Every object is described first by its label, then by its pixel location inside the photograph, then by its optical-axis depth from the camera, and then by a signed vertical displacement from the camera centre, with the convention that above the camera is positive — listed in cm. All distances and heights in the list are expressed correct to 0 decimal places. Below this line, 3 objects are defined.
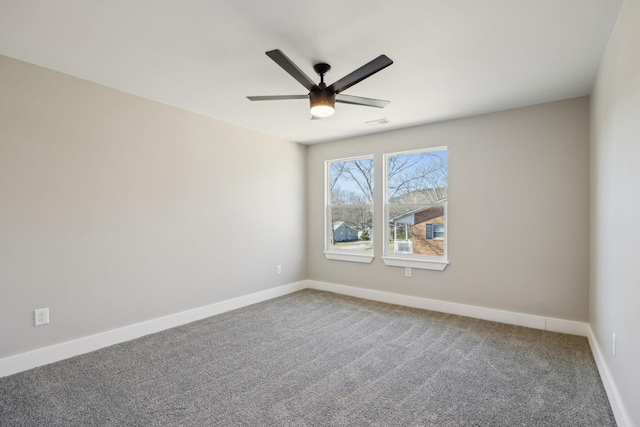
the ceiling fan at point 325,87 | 199 +92
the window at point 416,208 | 411 +2
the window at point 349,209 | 482 +1
